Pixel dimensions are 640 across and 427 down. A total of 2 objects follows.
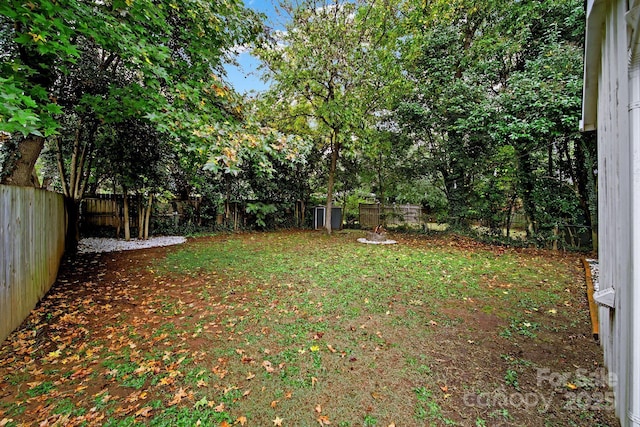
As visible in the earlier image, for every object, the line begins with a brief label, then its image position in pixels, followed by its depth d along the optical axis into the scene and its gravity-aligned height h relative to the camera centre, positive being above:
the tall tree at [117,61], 2.87 +2.14
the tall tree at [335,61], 8.60 +4.83
